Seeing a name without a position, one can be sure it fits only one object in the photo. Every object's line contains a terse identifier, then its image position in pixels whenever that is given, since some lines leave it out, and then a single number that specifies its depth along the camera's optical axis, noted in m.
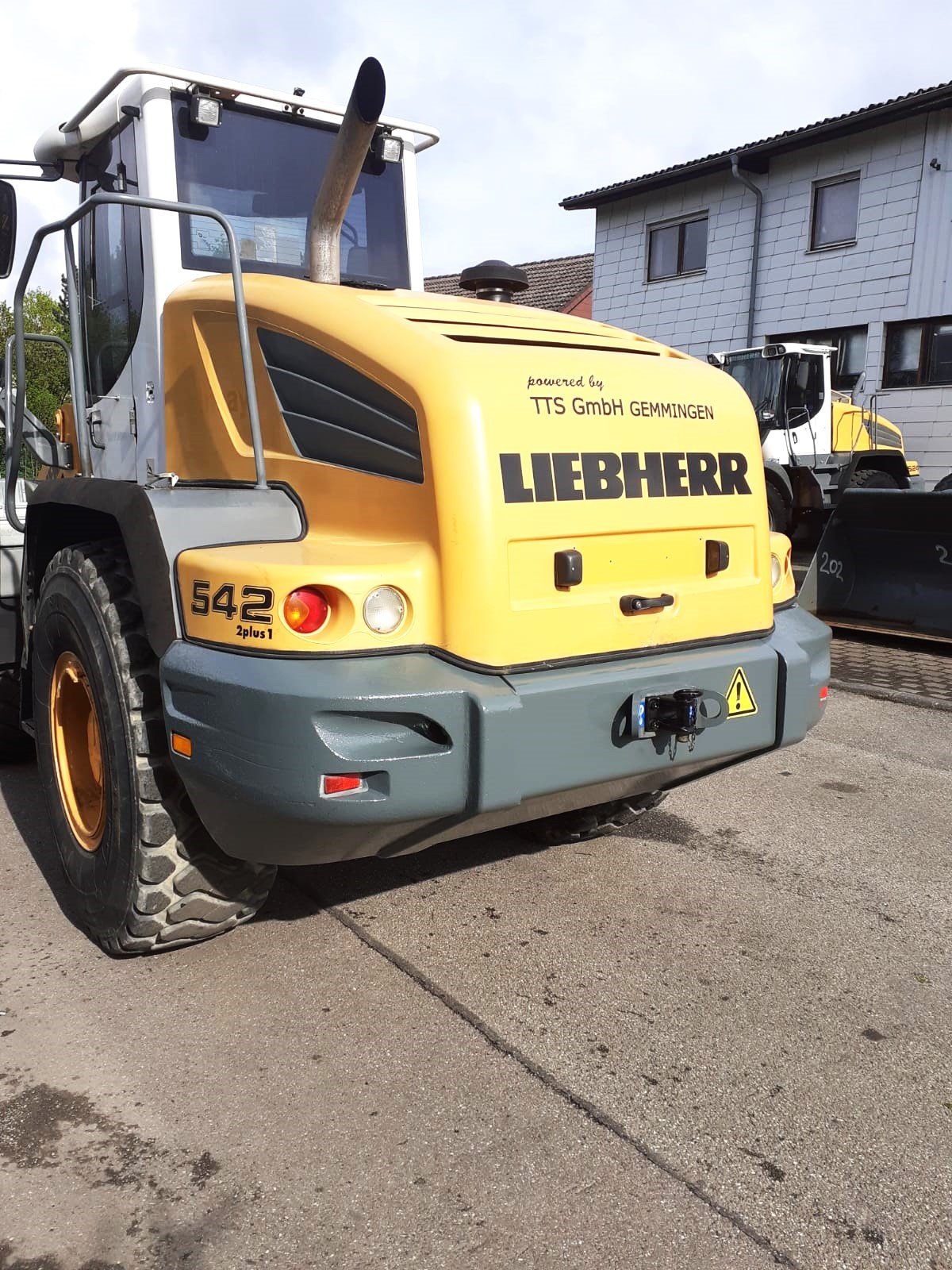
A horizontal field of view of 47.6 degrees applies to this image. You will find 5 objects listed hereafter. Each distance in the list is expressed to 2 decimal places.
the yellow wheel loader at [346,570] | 2.47
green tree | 7.40
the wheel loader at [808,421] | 13.83
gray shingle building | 15.67
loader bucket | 7.50
